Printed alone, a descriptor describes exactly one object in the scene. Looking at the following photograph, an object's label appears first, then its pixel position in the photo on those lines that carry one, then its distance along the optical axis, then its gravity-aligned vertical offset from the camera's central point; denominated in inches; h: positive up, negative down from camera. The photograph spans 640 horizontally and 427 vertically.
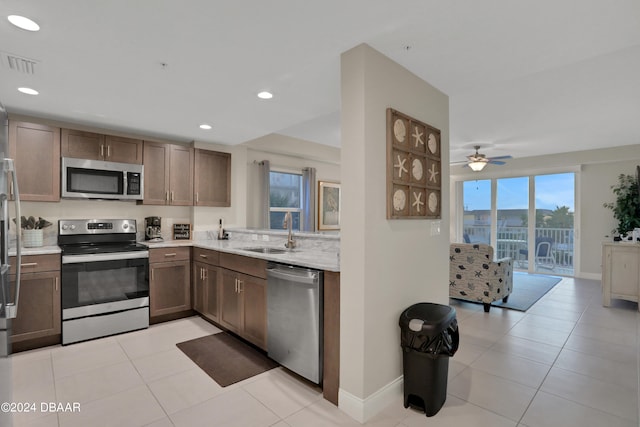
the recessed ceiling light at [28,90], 107.1 +43.1
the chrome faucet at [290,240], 130.2 -11.5
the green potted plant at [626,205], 210.8 +5.9
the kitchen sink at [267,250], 136.4 -16.7
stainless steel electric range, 123.2 -29.6
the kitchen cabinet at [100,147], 138.0 +31.1
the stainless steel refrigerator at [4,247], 57.7 -6.8
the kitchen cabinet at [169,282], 144.0 -33.6
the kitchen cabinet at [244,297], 110.1 -32.7
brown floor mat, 100.5 -52.5
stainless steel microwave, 136.9 +15.5
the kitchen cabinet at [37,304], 114.7 -35.2
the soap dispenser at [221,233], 183.6 -12.5
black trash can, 76.9 -35.4
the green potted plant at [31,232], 128.8 -8.2
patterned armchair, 161.0 -33.2
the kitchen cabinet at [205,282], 139.0 -33.1
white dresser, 168.4 -32.6
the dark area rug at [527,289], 175.3 -51.8
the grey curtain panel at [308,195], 224.8 +13.1
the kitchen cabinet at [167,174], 159.3 +20.8
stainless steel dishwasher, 88.4 -32.5
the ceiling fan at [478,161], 218.2 +37.6
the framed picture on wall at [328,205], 241.4 +6.4
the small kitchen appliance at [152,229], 163.0 -8.7
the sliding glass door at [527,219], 263.3 -4.9
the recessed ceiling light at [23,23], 69.7 +44.1
